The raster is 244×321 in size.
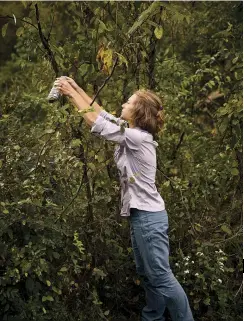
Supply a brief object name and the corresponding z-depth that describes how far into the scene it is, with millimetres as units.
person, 4395
